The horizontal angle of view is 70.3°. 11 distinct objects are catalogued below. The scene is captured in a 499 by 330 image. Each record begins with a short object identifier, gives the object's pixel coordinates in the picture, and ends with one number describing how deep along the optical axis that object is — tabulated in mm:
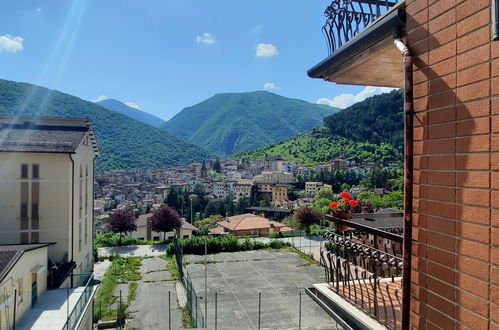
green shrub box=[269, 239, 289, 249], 26606
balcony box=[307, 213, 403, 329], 2826
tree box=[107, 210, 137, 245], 29242
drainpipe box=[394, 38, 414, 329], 2027
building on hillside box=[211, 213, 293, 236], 34156
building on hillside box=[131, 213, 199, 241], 34750
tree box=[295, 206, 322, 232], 31672
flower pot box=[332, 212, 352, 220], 3520
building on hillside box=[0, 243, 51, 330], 7229
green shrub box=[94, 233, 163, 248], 26438
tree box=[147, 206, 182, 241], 30312
